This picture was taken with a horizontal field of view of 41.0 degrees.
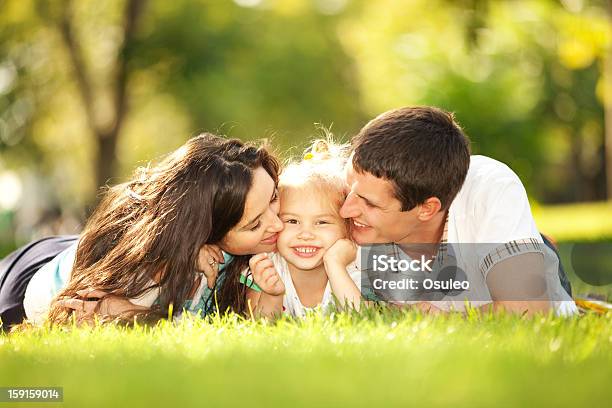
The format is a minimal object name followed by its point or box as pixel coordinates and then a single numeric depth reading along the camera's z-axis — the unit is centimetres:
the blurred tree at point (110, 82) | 1888
